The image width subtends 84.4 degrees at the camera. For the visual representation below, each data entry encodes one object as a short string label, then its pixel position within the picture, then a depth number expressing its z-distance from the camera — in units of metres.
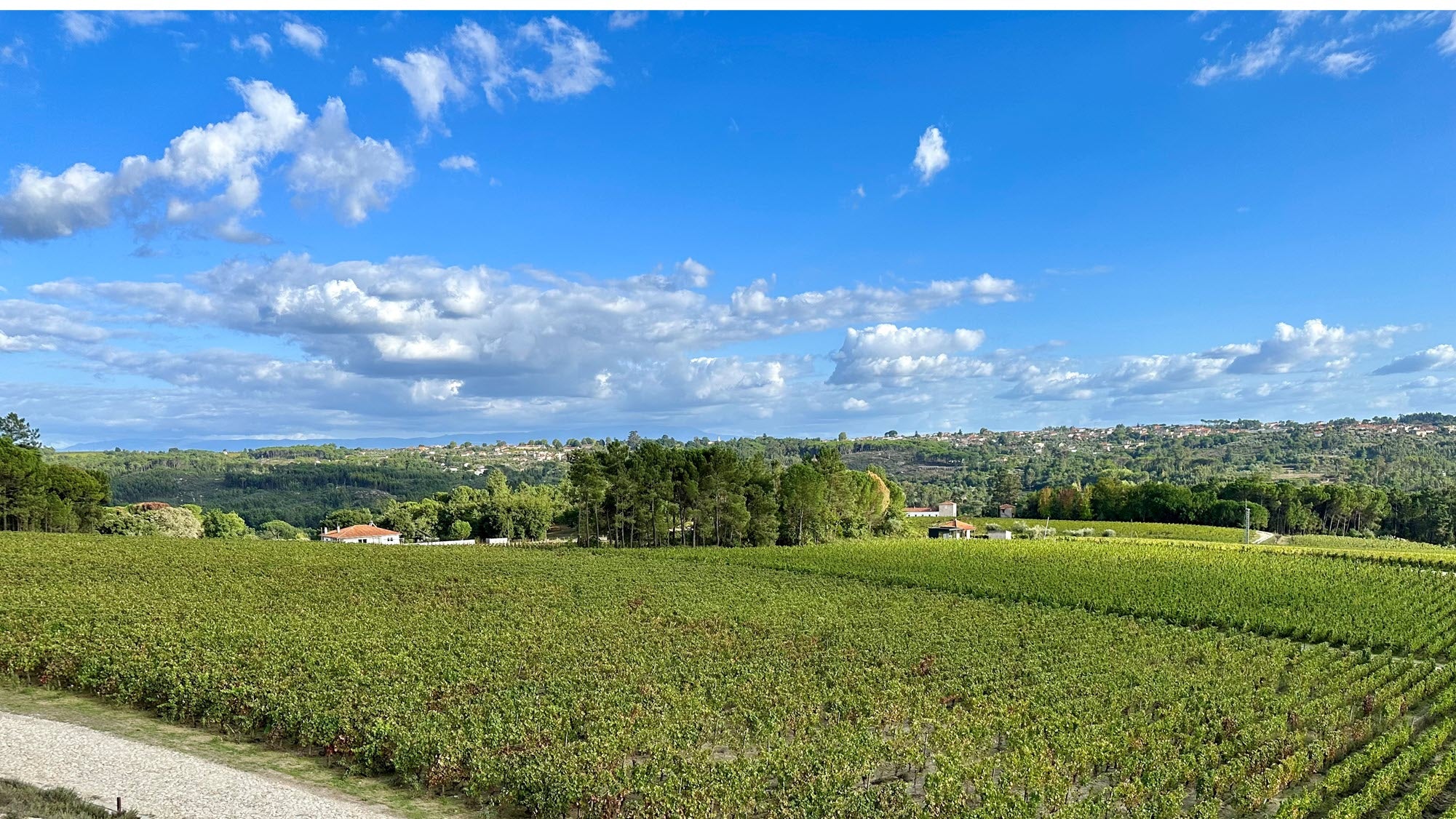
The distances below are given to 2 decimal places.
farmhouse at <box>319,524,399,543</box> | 115.81
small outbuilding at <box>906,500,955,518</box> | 150.62
